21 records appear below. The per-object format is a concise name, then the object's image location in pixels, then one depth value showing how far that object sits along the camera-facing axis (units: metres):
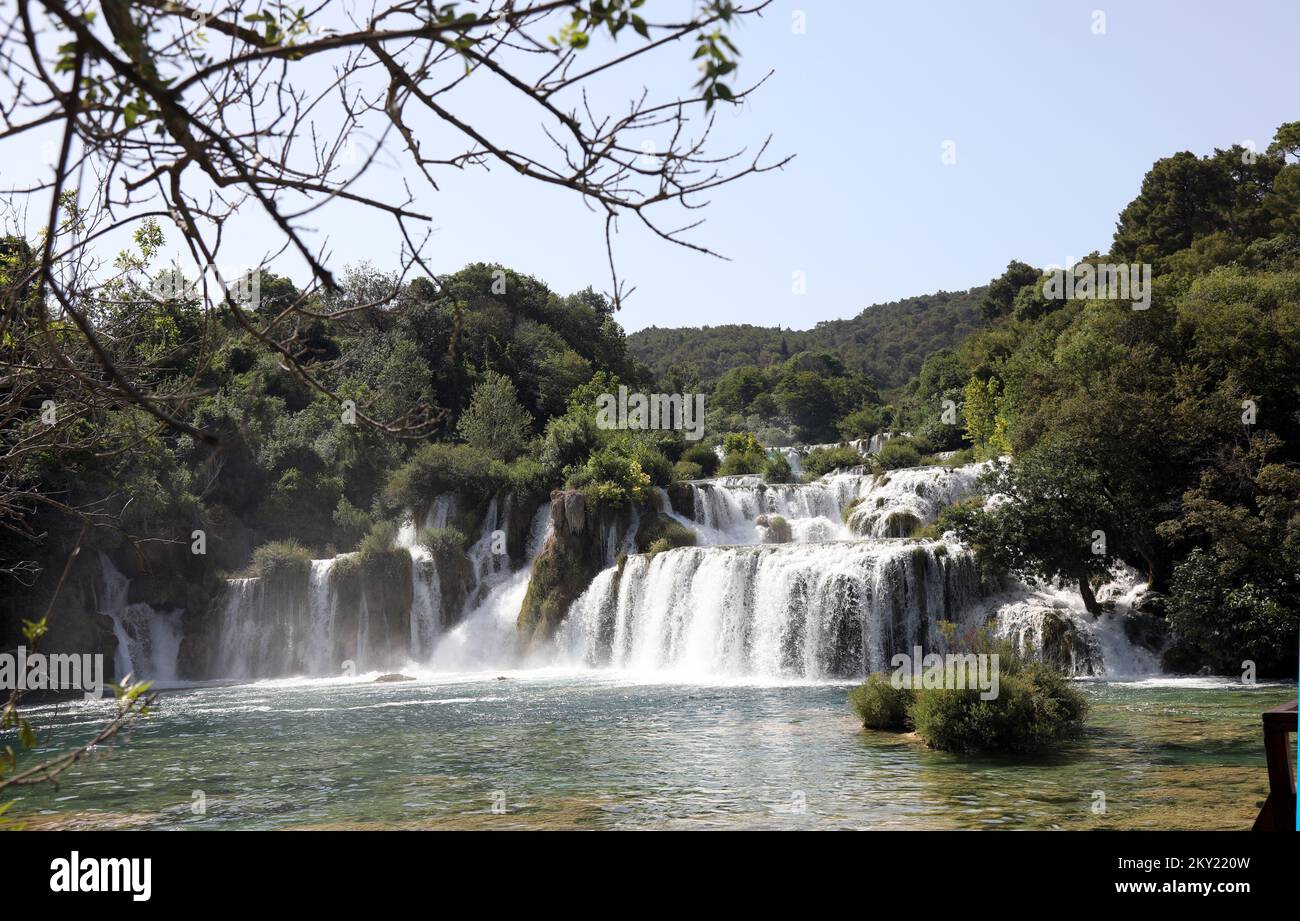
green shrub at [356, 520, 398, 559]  29.41
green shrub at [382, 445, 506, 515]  32.66
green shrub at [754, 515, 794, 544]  28.91
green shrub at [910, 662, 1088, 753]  11.69
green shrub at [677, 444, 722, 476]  39.19
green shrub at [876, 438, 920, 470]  35.53
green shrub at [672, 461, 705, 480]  37.81
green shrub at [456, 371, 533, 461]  36.25
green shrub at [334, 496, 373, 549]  33.25
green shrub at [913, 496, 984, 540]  21.81
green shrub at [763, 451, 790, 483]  35.16
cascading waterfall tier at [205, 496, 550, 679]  28.98
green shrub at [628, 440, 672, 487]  32.25
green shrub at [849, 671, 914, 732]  13.48
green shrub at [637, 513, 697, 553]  28.55
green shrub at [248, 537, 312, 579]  29.34
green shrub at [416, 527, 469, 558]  30.28
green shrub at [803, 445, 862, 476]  37.72
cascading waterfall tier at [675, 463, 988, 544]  26.70
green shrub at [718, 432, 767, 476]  38.59
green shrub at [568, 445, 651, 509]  29.80
